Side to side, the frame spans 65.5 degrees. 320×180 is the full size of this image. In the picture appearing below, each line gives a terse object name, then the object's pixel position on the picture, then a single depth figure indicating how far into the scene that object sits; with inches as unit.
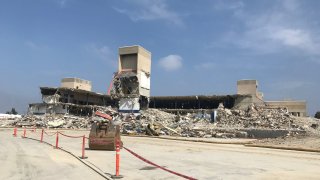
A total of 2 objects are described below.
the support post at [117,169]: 311.0
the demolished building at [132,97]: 1998.9
